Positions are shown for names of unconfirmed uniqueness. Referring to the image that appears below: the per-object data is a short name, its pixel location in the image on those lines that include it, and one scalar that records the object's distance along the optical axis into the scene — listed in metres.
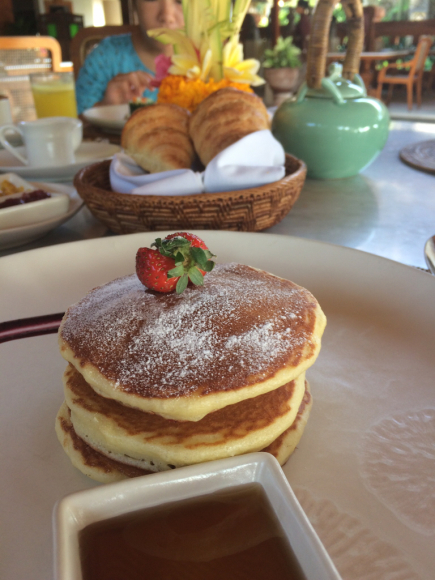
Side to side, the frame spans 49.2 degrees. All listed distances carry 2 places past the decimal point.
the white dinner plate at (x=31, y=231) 0.40
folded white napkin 0.41
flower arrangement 0.58
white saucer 0.58
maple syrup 0.17
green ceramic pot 0.54
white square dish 0.16
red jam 0.45
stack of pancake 0.22
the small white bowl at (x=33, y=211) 0.42
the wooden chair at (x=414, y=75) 2.97
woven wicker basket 0.38
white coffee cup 0.59
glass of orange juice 0.84
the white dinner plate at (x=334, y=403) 0.20
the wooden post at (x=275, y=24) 1.78
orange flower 0.57
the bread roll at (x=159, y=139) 0.48
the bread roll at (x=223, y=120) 0.47
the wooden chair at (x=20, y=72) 2.33
